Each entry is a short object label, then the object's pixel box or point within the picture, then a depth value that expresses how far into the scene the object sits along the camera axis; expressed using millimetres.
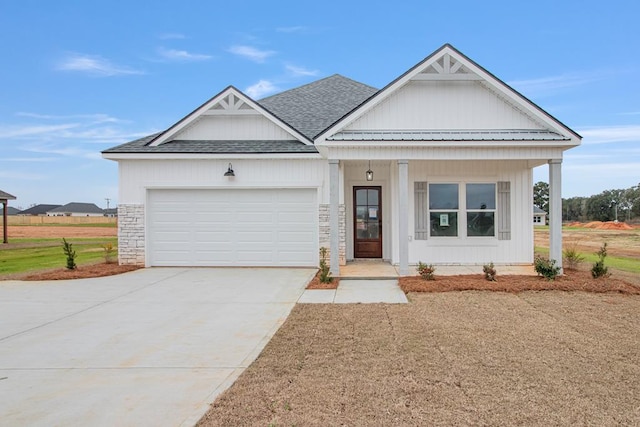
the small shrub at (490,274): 9305
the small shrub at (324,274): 9367
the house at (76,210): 95419
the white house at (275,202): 11922
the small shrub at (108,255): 12712
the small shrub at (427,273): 9344
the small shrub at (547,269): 9336
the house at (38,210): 97938
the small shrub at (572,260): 10965
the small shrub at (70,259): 11562
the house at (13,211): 101431
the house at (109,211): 90719
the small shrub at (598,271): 9445
